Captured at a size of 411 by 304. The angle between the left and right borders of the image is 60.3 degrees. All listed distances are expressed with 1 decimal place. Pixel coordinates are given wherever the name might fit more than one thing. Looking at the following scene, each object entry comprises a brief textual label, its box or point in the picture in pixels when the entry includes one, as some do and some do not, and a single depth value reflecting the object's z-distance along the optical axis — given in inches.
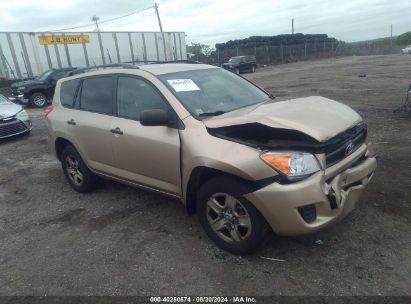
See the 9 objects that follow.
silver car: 346.6
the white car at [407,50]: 1593.0
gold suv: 110.9
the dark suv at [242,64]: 1145.4
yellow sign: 813.9
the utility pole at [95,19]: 1557.8
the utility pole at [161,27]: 1074.1
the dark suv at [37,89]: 589.9
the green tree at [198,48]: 2063.2
